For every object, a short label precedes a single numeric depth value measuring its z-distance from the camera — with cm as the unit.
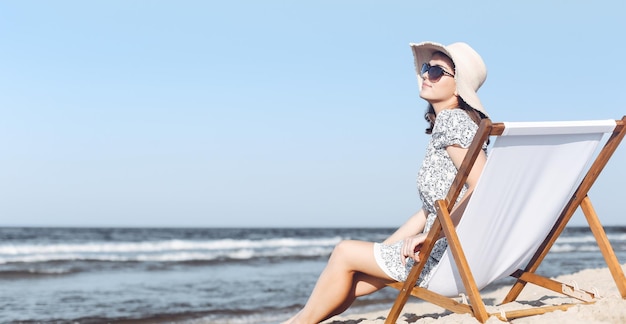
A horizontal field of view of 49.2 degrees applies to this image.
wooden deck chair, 275
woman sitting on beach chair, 310
